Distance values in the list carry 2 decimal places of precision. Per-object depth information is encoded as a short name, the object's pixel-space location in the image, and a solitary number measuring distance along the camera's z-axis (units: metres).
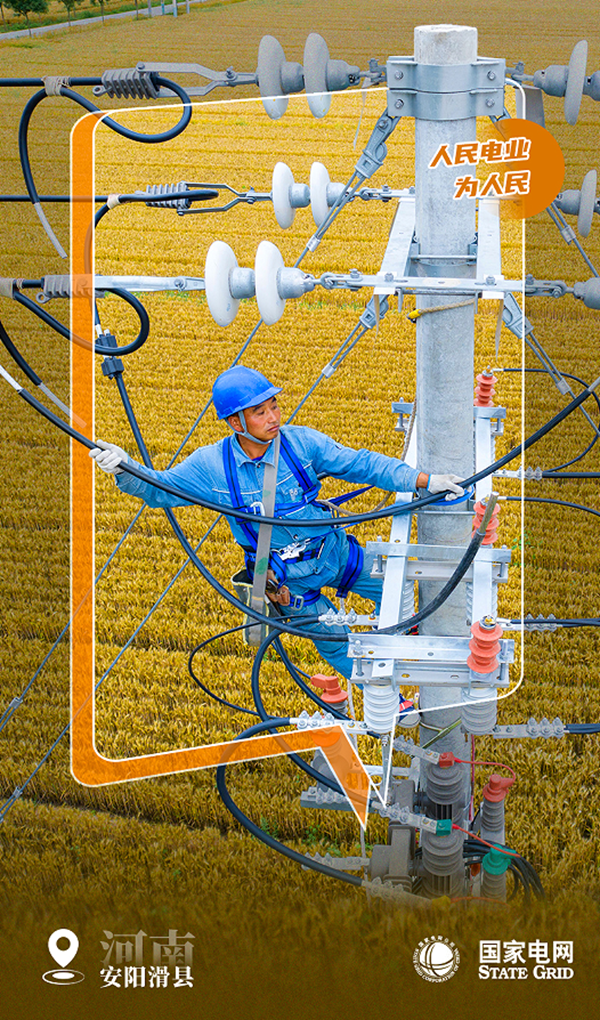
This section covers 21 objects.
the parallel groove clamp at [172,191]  5.48
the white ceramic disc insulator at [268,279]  4.86
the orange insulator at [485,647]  5.53
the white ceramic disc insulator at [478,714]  6.23
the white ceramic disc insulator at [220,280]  4.79
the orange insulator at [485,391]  6.59
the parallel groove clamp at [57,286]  5.55
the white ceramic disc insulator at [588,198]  5.45
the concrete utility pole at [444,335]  5.13
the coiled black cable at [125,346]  5.50
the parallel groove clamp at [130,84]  5.55
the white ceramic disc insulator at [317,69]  5.72
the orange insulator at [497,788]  8.05
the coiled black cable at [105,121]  5.38
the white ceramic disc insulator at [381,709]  6.07
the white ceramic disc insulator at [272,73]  5.57
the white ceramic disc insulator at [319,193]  5.82
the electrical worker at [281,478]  6.21
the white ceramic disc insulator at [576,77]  5.55
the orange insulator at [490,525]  5.75
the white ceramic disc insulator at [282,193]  5.60
